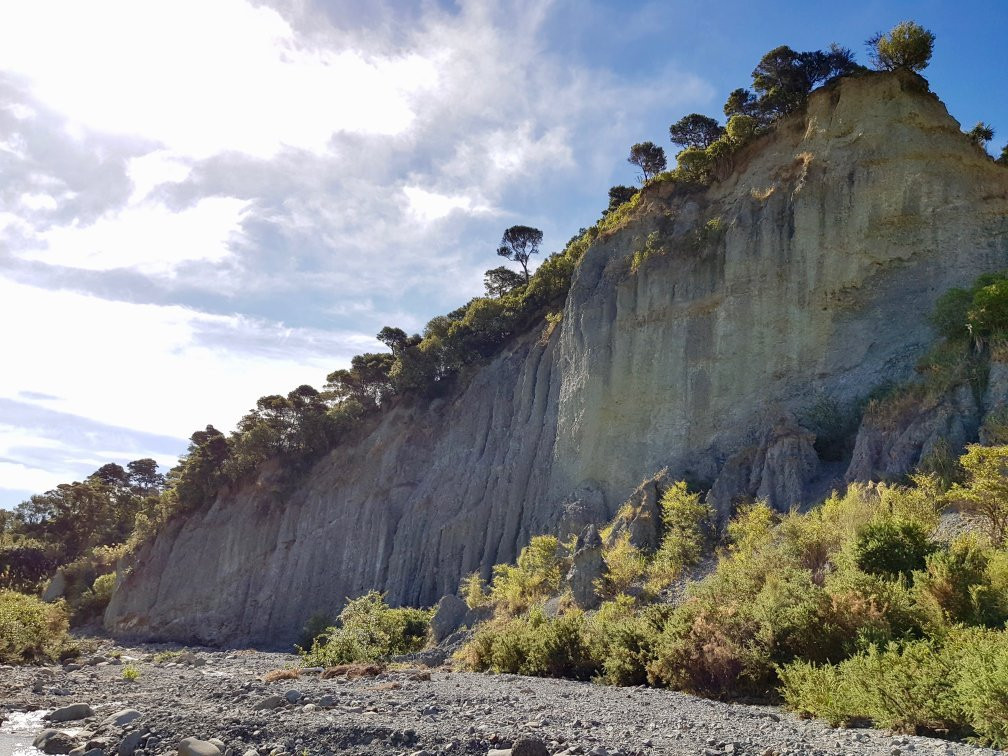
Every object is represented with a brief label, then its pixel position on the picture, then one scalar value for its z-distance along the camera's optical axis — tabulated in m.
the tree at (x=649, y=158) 44.22
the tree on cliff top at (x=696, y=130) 40.06
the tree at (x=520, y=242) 55.38
